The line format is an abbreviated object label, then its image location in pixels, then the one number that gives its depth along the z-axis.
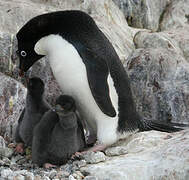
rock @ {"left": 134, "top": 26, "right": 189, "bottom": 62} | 16.17
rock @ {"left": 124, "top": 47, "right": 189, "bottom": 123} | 10.13
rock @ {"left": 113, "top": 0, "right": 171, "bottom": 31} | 18.61
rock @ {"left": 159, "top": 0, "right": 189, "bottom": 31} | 20.31
